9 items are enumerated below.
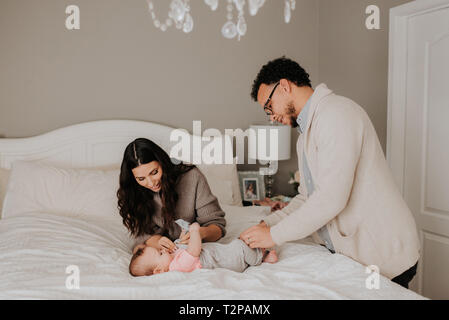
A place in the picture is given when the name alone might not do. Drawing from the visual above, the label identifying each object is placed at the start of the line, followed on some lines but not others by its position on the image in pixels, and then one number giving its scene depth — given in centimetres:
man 143
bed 135
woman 189
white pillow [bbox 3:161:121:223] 239
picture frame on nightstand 314
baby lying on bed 159
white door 234
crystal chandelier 143
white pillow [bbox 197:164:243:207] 279
